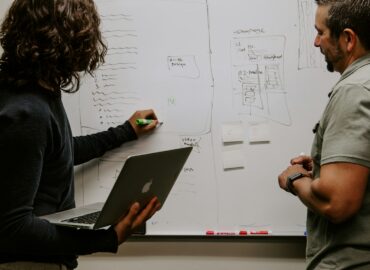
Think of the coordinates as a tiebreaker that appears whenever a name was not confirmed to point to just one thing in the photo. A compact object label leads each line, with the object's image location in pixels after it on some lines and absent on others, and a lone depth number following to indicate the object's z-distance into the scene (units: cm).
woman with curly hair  108
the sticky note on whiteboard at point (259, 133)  179
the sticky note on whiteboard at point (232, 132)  180
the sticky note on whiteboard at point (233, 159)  181
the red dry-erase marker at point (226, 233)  183
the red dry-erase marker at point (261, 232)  181
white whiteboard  177
